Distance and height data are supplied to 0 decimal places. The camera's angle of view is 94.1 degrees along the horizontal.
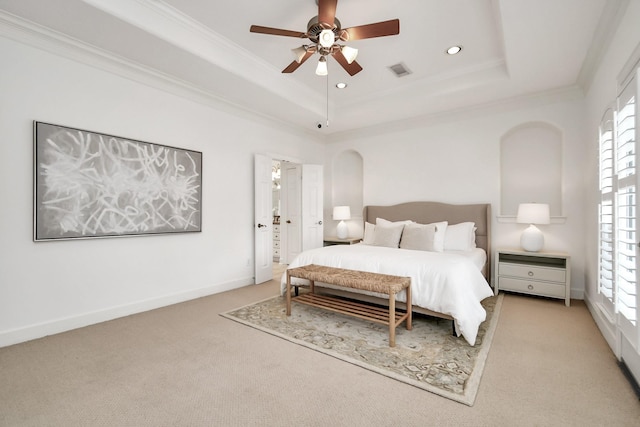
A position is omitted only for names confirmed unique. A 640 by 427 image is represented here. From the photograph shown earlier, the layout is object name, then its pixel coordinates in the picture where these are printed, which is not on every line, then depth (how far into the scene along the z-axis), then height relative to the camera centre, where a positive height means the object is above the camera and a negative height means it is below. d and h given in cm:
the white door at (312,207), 572 +9
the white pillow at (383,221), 491 -16
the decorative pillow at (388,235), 426 -35
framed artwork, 280 +28
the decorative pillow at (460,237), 430 -37
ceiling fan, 236 +149
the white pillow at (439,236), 410 -34
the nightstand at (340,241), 564 -55
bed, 274 -51
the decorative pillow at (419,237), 400 -35
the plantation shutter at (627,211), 198 +1
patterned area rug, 208 -116
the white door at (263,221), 484 -15
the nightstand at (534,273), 371 -79
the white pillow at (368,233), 484 -36
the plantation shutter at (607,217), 251 -5
